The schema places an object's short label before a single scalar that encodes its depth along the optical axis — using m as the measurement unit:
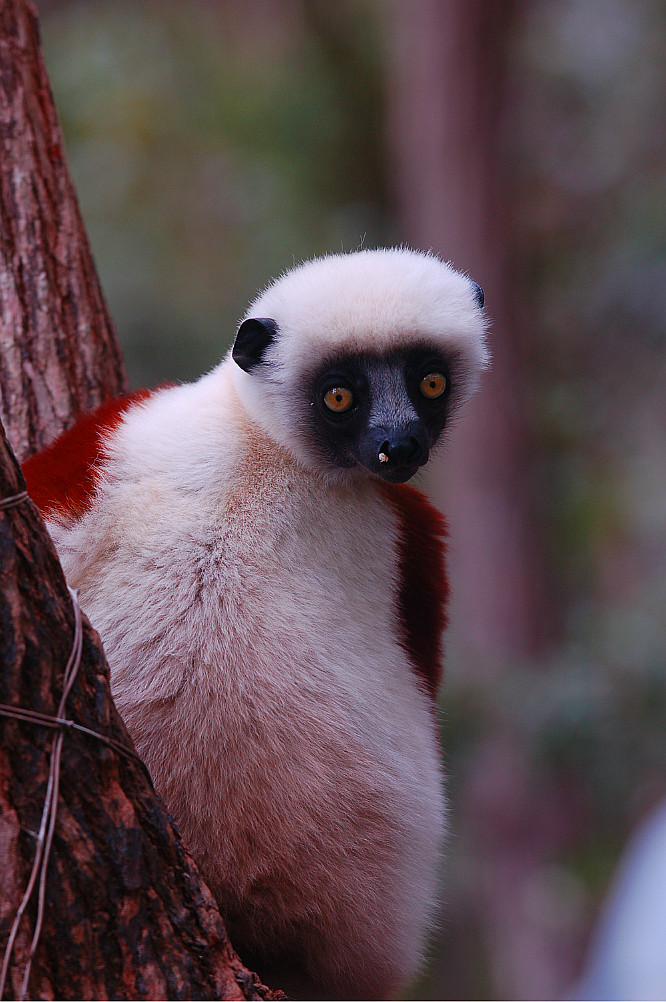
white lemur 4.43
